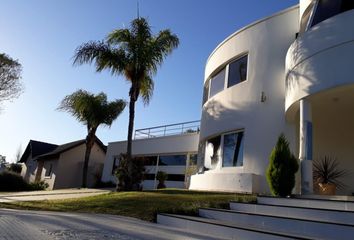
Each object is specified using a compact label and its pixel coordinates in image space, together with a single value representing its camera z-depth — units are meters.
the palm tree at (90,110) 28.86
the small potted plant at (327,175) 11.43
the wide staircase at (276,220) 6.36
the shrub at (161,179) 22.08
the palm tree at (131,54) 17.30
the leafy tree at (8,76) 26.33
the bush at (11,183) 31.40
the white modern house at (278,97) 10.21
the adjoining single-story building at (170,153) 22.11
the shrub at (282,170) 10.06
